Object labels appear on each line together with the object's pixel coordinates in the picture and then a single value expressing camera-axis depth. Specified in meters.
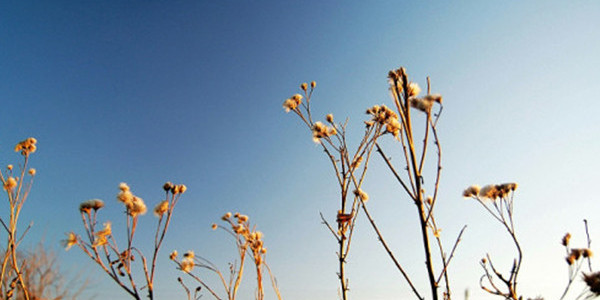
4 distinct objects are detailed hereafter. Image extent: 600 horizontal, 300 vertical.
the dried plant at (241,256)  0.41
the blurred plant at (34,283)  1.08
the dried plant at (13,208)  0.49
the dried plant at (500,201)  0.27
